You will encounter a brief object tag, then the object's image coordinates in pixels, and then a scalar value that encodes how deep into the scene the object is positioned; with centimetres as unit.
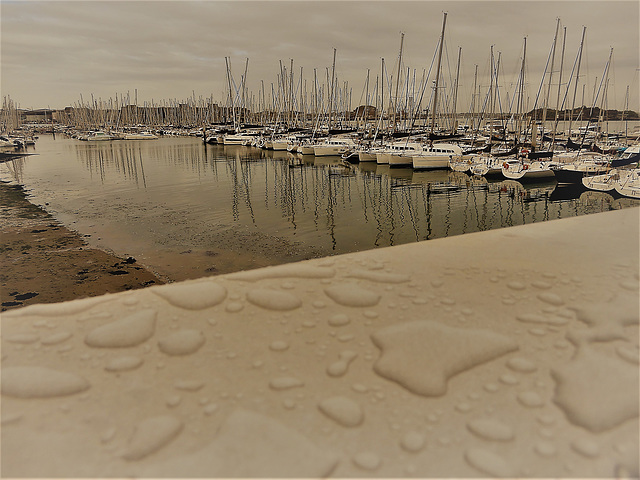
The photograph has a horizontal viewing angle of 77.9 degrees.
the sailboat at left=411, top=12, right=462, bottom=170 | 2938
